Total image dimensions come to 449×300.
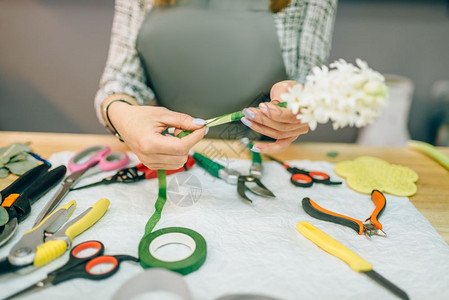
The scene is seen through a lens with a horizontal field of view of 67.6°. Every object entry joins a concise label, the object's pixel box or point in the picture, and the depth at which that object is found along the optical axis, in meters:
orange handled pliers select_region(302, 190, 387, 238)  0.48
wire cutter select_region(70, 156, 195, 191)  0.58
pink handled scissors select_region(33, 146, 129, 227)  0.56
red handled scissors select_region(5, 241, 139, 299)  0.38
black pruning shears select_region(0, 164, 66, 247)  0.45
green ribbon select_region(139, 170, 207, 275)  0.40
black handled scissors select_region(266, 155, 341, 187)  0.61
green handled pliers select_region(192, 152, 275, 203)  0.57
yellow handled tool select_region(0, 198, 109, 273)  0.39
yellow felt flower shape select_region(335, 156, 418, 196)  0.60
